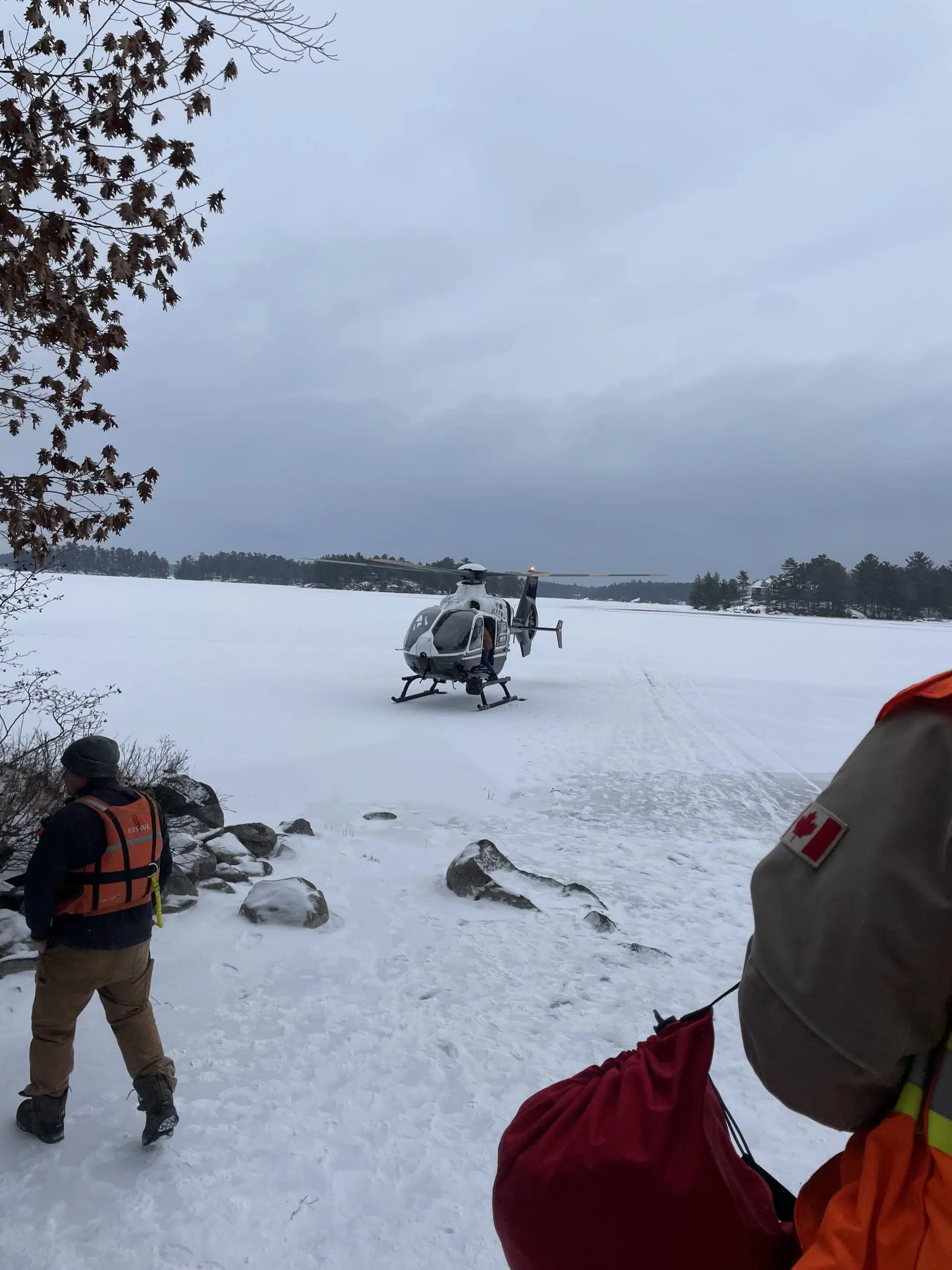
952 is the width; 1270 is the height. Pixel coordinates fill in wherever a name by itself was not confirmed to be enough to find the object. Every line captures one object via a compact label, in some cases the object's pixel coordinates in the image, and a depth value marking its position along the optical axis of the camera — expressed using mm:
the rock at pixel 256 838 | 6699
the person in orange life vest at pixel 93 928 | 3115
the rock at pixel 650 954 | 5077
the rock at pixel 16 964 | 4398
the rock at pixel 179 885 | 5516
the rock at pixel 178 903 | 5336
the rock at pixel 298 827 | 7395
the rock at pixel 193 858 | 5766
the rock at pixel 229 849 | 6371
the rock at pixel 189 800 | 7016
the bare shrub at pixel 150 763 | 7746
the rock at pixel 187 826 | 6609
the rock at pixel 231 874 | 6047
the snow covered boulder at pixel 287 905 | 5344
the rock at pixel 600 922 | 5504
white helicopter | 15438
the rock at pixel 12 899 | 4980
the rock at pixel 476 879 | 5906
